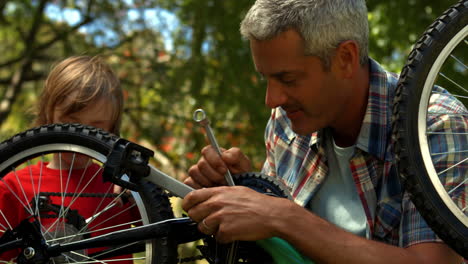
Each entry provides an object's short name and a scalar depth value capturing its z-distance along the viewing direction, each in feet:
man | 5.42
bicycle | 5.17
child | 6.19
